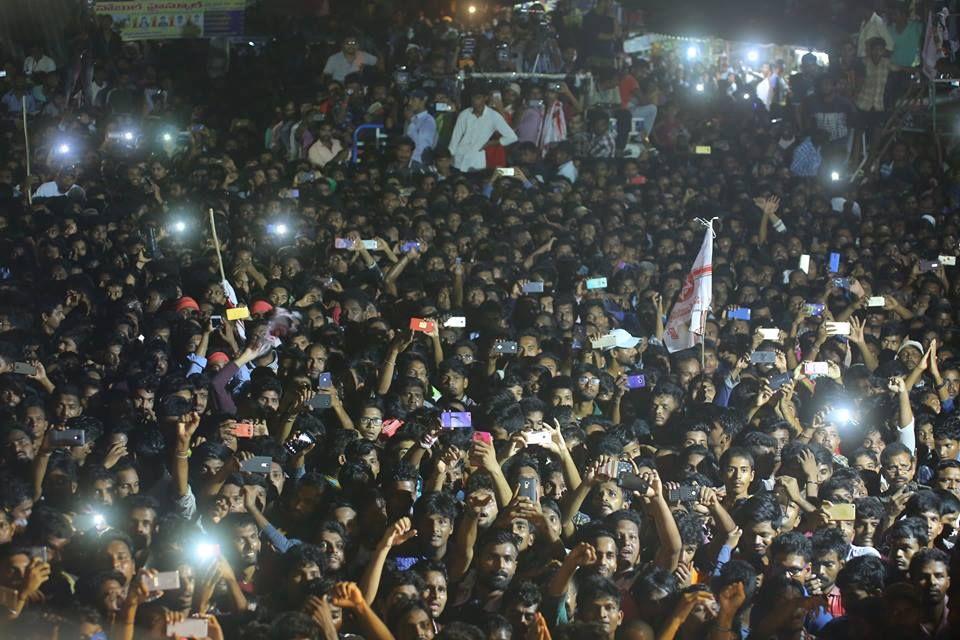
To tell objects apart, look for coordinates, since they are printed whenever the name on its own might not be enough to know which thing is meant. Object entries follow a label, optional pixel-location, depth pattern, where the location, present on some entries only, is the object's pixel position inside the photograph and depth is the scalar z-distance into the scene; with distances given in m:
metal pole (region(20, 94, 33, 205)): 11.66
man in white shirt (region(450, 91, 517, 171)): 13.37
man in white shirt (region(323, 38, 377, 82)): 14.73
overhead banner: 15.15
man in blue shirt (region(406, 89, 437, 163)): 13.41
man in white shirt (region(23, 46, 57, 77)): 15.21
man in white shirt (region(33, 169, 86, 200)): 11.88
